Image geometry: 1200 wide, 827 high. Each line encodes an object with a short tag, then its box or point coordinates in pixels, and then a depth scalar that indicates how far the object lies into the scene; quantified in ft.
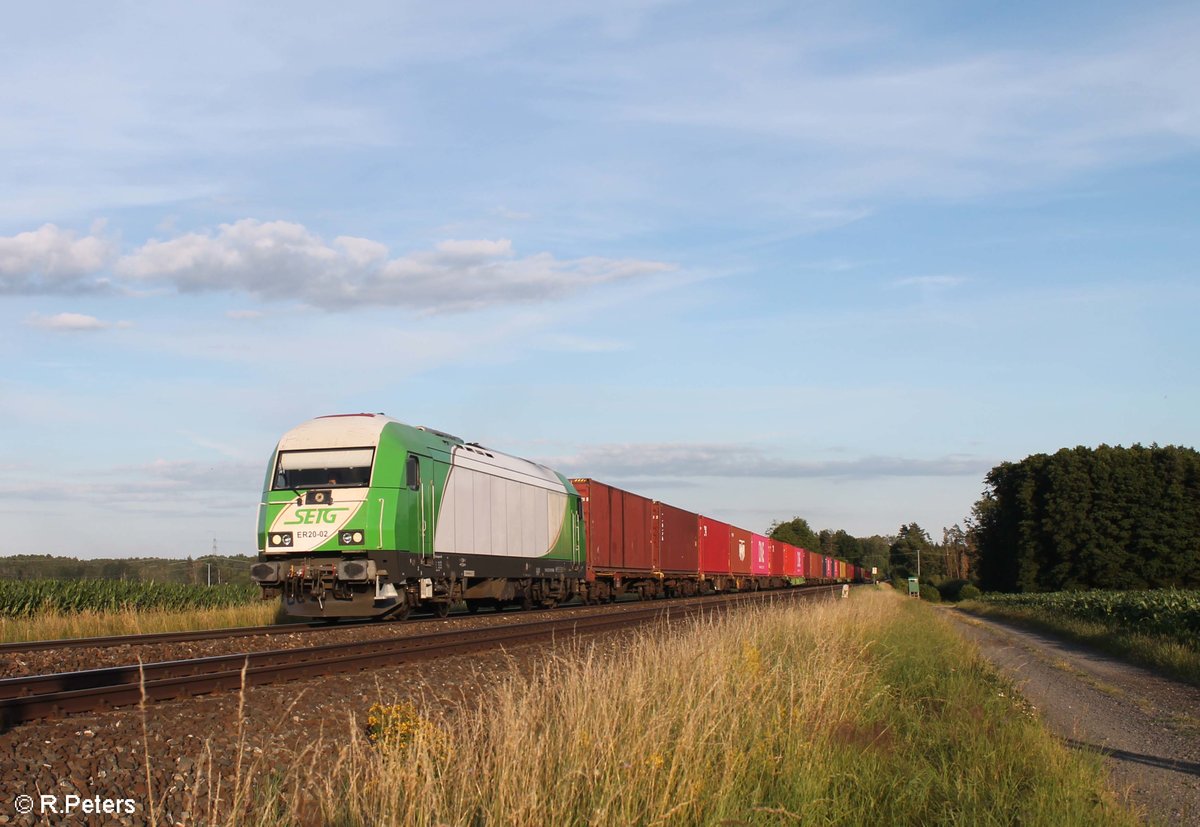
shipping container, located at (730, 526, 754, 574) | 166.61
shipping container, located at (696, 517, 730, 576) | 147.84
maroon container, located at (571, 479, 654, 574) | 105.19
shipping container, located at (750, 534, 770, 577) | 183.83
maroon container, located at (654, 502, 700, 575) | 125.90
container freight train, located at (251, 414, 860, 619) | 59.67
